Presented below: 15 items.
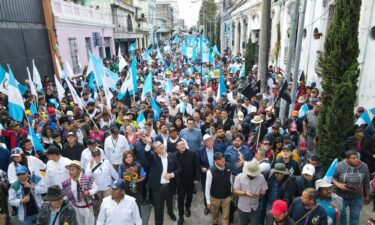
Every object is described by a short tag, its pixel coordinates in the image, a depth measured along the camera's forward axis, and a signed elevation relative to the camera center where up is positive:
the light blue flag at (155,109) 8.60 -2.05
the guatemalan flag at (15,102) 6.50 -1.31
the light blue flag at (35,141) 5.86 -1.98
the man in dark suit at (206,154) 5.54 -2.16
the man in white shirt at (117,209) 3.62 -2.05
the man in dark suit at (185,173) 5.23 -2.41
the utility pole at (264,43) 10.92 -0.26
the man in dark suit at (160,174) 5.00 -2.26
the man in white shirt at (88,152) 5.19 -1.99
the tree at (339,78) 5.83 -0.88
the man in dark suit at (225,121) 7.22 -2.05
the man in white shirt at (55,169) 4.79 -2.06
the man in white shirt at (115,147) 5.97 -2.14
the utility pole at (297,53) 7.50 -0.45
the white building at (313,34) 8.66 +0.05
